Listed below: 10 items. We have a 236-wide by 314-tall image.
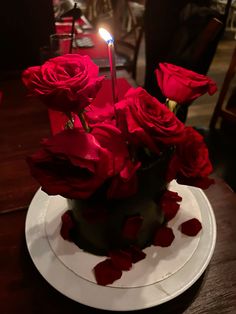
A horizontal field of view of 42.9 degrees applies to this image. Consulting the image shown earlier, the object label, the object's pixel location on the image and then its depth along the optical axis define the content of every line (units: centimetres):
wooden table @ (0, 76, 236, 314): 51
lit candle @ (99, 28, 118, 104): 40
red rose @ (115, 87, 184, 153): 39
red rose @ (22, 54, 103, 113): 40
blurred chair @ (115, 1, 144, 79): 231
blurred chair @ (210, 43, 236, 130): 140
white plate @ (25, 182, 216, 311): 49
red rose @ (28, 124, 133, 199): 38
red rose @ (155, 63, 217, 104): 46
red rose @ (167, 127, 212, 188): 46
